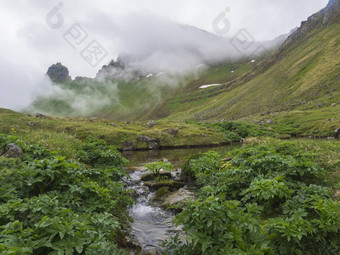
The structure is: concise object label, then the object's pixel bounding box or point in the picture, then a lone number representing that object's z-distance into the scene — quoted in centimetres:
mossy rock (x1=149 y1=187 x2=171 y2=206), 1402
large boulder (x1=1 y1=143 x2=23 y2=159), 913
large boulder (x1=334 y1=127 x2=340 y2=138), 4180
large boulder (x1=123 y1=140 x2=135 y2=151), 4459
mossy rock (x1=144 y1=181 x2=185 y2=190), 1653
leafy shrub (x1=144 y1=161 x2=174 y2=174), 1855
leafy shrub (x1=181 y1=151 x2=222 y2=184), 1390
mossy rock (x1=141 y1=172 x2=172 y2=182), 1922
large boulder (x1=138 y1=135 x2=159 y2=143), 4824
